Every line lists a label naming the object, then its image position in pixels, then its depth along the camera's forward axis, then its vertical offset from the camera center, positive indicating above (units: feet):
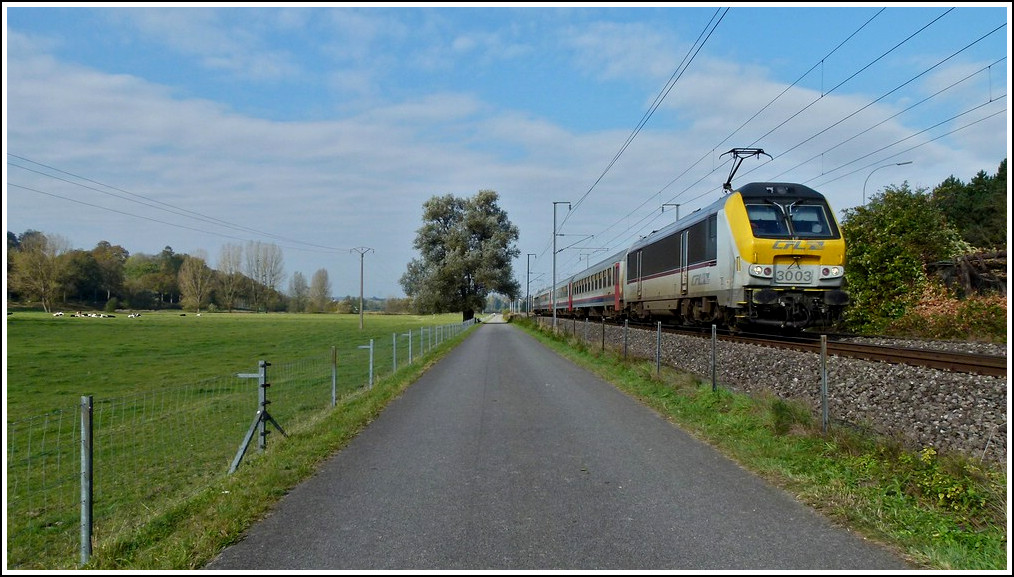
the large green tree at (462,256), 217.15 +17.24
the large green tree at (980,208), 126.31 +22.43
